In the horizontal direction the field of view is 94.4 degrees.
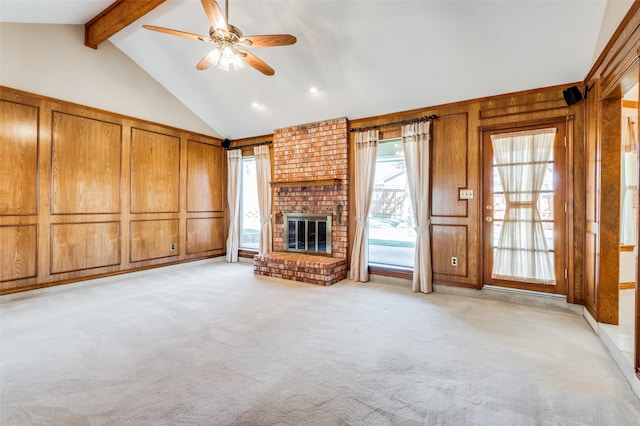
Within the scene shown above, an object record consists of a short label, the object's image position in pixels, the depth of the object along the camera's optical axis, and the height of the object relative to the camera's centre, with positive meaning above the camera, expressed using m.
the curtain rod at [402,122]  4.30 +1.38
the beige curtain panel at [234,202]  6.47 +0.22
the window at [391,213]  4.75 -0.01
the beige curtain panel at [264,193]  6.04 +0.39
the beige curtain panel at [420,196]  4.26 +0.24
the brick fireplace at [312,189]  4.90 +0.42
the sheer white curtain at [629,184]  3.60 +0.35
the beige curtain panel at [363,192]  4.79 +0.33
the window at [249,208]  6.55 +0.09
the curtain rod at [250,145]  6.02 +1.42
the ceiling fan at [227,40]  2.58 +1.61
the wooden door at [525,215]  3.60 -0.04
